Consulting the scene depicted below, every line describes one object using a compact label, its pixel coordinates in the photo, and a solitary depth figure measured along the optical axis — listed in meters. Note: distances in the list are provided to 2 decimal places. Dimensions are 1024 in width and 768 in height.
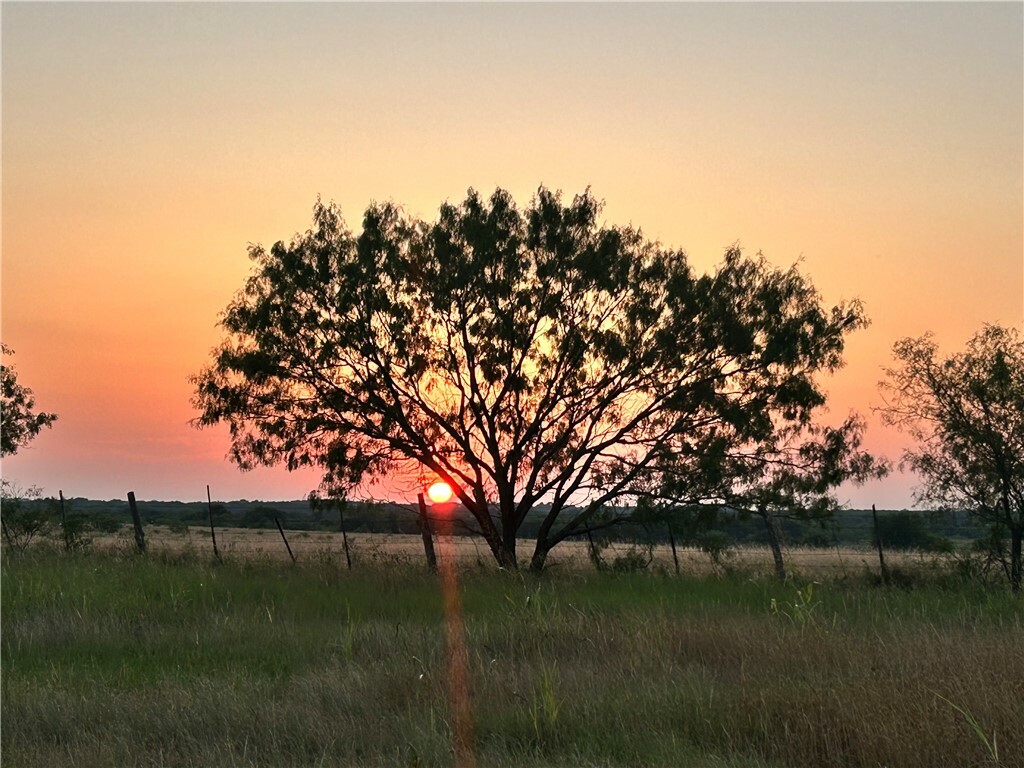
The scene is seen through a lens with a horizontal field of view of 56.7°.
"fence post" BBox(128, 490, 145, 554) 21.73
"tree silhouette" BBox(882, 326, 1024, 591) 20.34
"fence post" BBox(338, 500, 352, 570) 21.64
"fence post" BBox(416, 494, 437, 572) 21.75
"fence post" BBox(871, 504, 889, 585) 20.83
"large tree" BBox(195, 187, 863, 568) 21.08
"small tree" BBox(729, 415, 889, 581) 21.08
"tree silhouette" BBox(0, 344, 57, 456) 34.84
